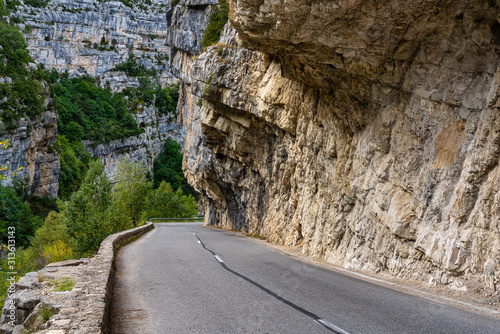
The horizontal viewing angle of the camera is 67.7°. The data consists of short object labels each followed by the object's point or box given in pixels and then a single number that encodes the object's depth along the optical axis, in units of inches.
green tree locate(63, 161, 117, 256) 828.0
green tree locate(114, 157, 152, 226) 1521.4
